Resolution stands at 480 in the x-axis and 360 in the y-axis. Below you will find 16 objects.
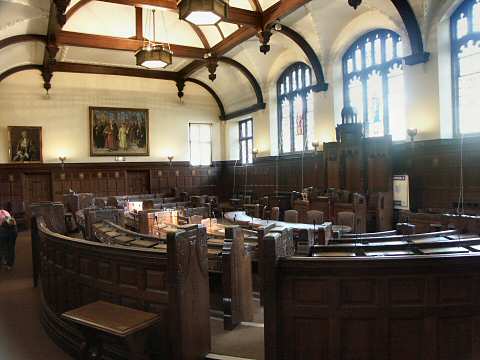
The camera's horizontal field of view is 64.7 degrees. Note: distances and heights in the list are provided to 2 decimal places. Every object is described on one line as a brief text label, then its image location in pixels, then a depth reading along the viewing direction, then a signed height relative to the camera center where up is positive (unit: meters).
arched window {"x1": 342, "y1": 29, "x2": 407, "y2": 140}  11.01 +2.90
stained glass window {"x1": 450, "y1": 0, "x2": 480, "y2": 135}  9.09 +2.65
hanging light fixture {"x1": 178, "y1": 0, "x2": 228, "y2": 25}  6.06 +2.86
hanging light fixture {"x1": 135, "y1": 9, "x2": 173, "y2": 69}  9.07 +3.03
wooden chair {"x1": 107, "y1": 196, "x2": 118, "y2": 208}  11.51 -0.59
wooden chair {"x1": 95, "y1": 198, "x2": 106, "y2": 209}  11.21 -0.58
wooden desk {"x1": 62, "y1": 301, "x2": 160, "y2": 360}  2.96 -1.13
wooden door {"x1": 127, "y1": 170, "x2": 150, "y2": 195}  17.77 +0.00
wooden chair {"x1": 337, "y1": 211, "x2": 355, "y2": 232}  8.07 -0.92
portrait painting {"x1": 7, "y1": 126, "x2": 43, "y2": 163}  15.41 +1.70
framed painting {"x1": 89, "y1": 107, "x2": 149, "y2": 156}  16.97 +2.33
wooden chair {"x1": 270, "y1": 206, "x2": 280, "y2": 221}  8.70 -0.83
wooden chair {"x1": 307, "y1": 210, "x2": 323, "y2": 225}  8.21 -0.88
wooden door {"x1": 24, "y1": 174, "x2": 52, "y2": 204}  15.90 -0.13
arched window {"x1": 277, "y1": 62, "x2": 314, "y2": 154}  14.52 +2.76
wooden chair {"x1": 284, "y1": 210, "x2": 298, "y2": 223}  8.61 -0.90
